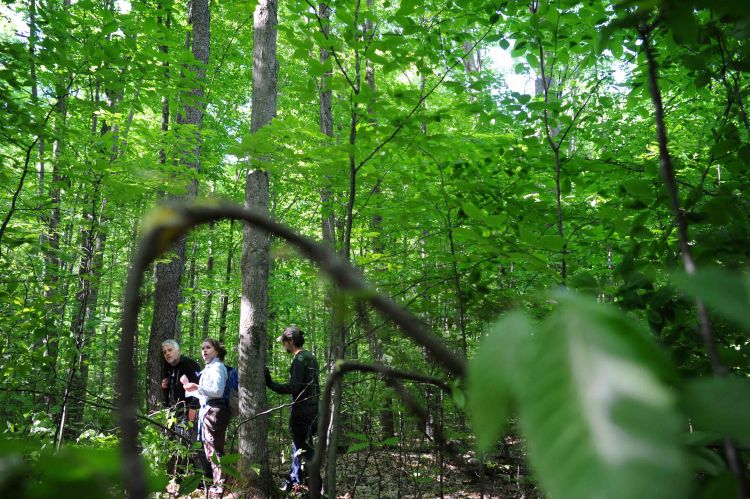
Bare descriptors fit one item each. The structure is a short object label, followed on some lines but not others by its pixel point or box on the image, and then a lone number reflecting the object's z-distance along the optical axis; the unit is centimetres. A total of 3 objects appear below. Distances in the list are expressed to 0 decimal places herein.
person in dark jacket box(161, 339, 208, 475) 654
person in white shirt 552
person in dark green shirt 553
